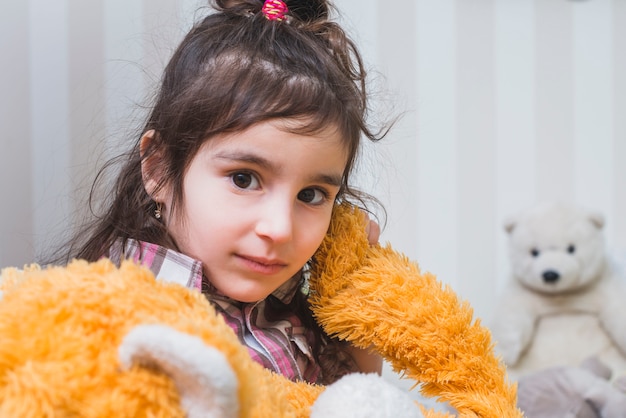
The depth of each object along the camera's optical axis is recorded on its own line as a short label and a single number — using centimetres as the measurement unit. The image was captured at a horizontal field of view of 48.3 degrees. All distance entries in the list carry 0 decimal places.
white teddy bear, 154
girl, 71
